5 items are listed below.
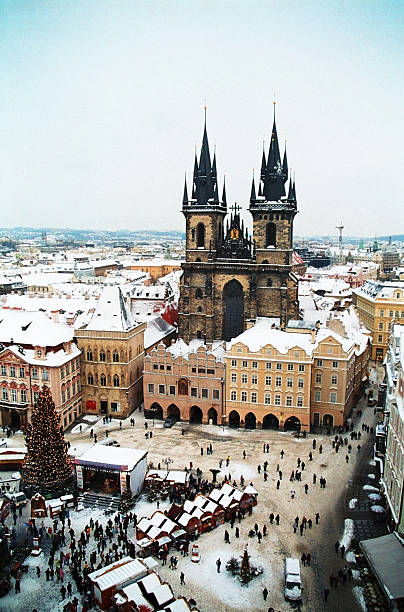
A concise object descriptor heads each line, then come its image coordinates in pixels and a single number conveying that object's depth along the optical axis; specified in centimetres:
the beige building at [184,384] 6134
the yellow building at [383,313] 9350
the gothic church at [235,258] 7375
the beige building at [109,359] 6353
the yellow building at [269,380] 5853
